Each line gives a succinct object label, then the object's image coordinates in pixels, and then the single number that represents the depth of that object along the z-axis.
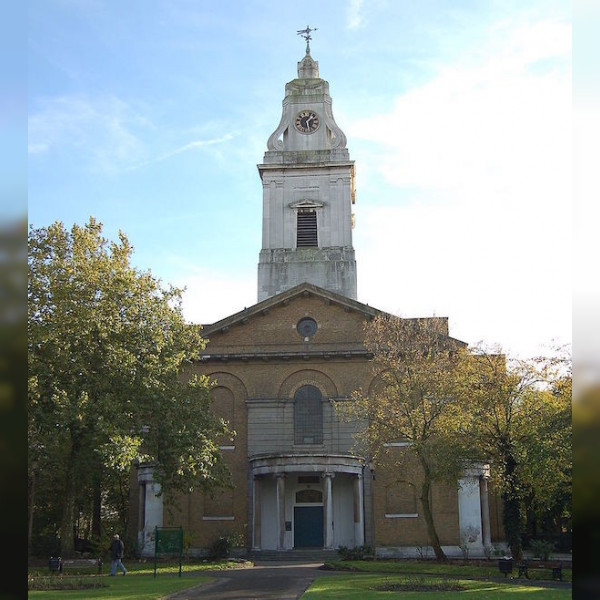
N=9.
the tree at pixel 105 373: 26.32
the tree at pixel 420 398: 29.78
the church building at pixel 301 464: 39.12
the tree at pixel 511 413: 27.92
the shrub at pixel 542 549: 31.12
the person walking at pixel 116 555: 27.60
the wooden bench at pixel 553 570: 24.58
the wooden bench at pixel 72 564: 26.33
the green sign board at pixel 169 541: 26.22
